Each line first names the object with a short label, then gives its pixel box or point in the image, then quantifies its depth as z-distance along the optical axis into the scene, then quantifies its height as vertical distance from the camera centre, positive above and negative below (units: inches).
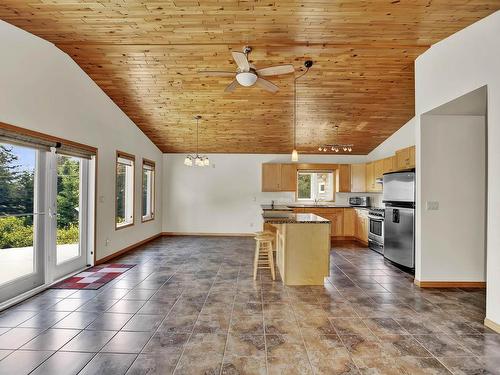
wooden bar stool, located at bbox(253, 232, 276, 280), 163.5 -35.6
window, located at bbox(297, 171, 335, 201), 316.8 +0.2
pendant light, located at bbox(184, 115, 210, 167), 227.0 +20.6
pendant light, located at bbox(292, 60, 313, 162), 154.2 +65.3
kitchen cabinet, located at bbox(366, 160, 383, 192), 257.8 +11.6
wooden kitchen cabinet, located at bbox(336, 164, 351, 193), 298.0 +9.0
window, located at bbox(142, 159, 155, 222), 277.5 -6.4
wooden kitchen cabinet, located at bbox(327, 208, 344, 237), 286.9 -35.5
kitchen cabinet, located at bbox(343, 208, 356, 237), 287.3 -36.5
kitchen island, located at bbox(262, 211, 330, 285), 155.5 -36.7
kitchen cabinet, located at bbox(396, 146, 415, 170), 198.7 +21.3
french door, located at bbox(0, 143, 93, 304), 126.3 -16.9
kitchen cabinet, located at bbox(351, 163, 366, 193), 291.3 +8.9
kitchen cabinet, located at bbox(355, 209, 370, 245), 261.9 -37.7
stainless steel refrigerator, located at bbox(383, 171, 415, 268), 177.0 -20.8
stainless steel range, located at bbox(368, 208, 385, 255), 225.6 -36.4
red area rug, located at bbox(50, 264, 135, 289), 149.0 -53.4
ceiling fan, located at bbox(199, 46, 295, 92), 117.6 +49.9
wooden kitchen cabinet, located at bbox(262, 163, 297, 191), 299.6 +9.7
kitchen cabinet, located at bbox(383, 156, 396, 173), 229.6 +19.3
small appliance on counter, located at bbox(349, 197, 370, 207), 288.2 -15.5
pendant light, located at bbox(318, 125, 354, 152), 258.8 +40.0
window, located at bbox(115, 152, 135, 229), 220.4 -4.1
